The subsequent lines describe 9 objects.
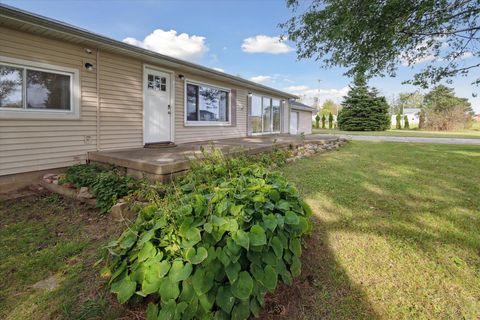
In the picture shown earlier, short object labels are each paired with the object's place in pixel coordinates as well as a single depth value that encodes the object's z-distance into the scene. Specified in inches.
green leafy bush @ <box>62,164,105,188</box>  154.5
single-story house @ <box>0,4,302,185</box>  162.7
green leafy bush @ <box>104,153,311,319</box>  57.9
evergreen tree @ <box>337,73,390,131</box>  1010.7
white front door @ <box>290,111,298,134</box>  669.9
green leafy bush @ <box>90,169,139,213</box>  136.6
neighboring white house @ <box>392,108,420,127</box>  2075.5
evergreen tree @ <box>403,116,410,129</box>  1234.0
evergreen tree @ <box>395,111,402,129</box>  1220.6
